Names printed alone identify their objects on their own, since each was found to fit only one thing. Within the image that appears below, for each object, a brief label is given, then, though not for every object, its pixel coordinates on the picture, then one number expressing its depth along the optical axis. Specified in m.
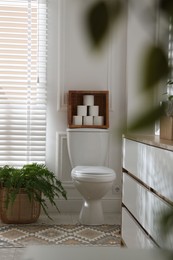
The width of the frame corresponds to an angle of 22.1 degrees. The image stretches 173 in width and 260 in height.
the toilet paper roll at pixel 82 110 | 3.79
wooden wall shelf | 3.80
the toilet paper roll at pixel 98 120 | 3.81
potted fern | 3.46
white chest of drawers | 1.89
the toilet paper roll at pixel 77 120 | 3.78
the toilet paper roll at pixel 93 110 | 3.81
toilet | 3.39
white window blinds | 3.91
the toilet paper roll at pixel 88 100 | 3.82
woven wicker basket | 3.49
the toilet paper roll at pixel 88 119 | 3.79
